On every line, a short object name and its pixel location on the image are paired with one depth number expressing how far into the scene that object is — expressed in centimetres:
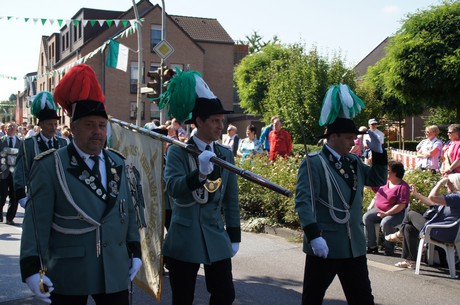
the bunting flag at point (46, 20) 1733
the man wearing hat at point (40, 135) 705
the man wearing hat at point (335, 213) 428
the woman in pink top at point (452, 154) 1055
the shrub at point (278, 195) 940
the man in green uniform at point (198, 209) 413
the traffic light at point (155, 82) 1428
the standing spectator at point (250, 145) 1398
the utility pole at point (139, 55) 1662
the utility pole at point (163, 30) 1479
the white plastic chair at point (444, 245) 722
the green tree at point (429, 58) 2758
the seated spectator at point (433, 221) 716
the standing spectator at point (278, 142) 1345
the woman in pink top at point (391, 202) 815
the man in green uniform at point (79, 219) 331
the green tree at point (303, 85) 3069
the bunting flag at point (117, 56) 1831
